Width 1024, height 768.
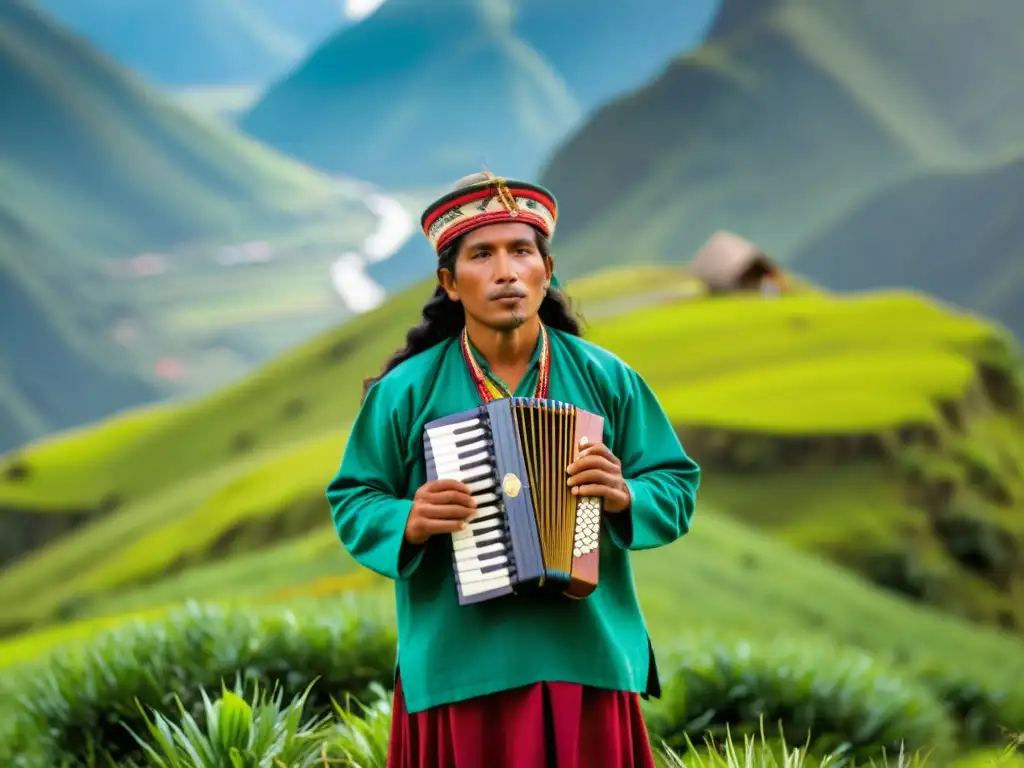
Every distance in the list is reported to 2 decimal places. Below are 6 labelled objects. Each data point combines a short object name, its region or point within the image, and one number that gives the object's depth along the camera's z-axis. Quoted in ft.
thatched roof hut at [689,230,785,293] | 191.42
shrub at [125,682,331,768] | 20.39
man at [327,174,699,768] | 15.57
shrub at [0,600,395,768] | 26.50
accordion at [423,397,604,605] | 14.64
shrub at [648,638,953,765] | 25.88
